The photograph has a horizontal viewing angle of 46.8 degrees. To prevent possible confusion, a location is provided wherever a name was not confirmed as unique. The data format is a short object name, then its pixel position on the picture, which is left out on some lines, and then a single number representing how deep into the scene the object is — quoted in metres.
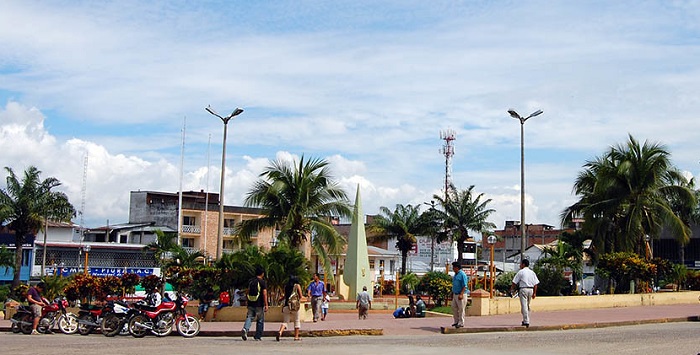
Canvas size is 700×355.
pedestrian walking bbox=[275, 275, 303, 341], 18.03
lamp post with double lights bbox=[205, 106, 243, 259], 32.62
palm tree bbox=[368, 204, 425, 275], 64.44
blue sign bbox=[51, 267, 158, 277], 63.16
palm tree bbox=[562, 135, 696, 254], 34.56
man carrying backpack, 17.88
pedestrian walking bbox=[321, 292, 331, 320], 24.62
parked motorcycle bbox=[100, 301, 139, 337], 19.30
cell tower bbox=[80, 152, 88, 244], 69.44
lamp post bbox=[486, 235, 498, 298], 27.39
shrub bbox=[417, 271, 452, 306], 32.31
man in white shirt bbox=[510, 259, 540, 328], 19.38
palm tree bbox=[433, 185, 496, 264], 61.03
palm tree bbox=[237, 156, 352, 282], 33.19
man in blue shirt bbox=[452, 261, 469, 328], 19.23
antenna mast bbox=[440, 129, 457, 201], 83.68
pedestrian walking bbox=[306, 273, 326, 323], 23.90
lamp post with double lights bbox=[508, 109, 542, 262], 34.38
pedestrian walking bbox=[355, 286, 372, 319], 26.59
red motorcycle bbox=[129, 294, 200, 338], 18.81
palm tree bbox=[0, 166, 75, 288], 51.50
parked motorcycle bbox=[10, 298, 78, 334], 20.64
